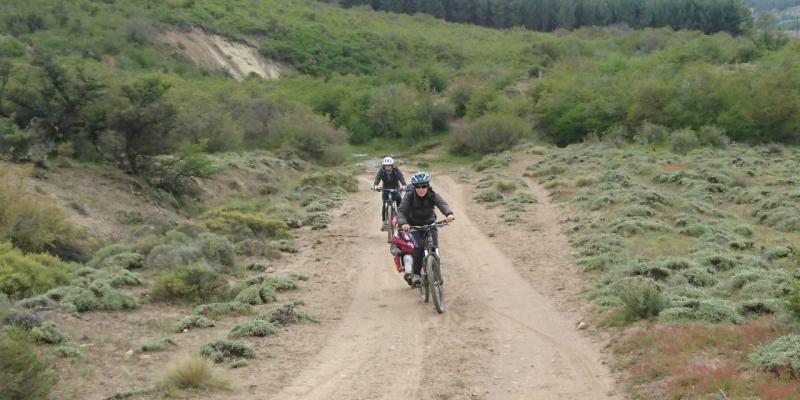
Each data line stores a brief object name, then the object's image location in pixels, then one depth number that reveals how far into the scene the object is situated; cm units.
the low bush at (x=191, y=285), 1320
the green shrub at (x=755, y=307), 1004
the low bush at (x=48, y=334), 982
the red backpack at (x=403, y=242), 1266
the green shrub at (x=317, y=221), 2300
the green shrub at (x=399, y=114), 6284
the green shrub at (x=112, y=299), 1237
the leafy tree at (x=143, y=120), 2408
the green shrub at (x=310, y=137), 4606
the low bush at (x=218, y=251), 1600
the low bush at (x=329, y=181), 3409
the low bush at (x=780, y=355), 754
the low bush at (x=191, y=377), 856
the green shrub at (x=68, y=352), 958
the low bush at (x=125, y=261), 1542
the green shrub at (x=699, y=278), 1241
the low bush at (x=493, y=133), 5191
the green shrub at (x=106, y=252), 1567
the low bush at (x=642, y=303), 1059
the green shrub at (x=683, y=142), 4164
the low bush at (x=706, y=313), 986
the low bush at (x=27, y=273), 1246
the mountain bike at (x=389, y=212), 1814
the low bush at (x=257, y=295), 1306
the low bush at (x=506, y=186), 3039
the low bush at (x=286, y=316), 1174
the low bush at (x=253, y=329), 1096
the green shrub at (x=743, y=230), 1895
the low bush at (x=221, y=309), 1226
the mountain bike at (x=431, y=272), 1201
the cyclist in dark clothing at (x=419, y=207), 1252
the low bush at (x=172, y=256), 1532
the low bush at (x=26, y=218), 1526
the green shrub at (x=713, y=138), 4322
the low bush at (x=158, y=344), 1032
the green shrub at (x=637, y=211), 2003
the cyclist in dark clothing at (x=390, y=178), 1852
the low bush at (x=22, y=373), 729
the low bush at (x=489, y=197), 2828
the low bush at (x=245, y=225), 1995
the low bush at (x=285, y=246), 1881
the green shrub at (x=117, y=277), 1384
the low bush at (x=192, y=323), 1141
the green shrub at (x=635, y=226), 1816
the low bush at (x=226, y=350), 995
